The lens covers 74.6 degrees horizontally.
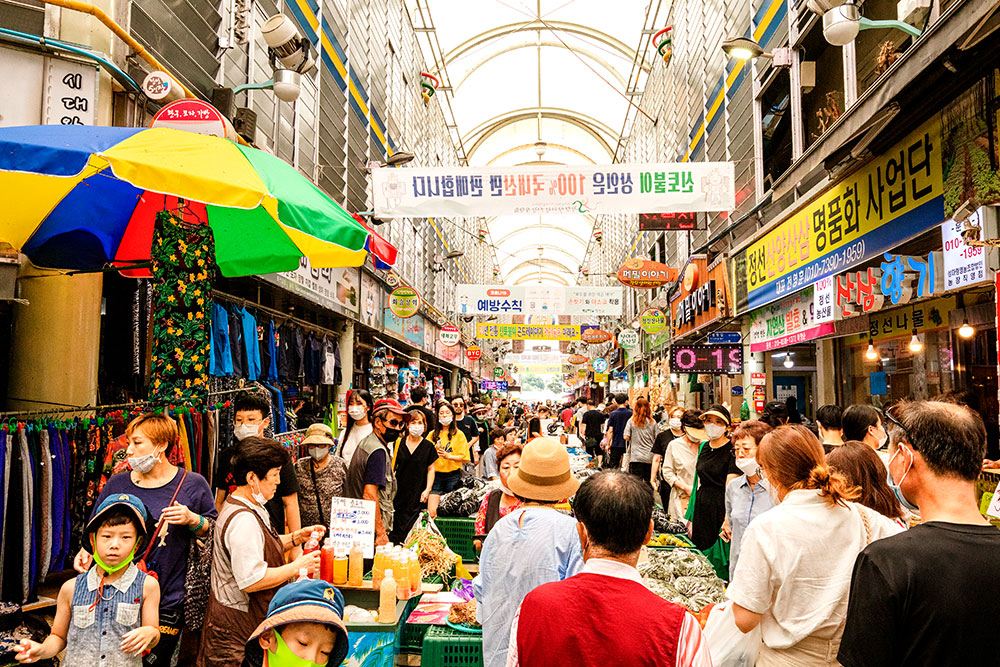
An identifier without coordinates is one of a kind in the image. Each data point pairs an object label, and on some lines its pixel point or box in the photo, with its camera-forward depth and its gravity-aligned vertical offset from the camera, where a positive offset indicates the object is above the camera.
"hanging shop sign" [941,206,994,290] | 4.98 +0.93
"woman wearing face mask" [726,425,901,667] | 2.55 -0.77
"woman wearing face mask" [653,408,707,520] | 6.71 -0.89
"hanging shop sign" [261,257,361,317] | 9.02 +1.48
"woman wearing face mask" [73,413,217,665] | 3.41 -0.68
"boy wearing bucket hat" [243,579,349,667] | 2.27 -0.89
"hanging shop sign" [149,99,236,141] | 5.25 +2.10
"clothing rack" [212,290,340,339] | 7.46 +0.92
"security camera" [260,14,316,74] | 7.26 +3.86
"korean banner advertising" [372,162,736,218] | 8.41 +2.45
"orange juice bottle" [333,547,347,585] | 4.22 -1.23
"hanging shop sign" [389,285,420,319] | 14.96 +1.76
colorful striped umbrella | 3.28 +1.13
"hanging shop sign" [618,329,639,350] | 22.64 +1.37
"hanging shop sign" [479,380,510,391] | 36.22 -0.39
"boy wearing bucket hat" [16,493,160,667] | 2.87 -0.99
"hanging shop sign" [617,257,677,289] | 15.77 +2.53
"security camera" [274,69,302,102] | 7.05 +3.19
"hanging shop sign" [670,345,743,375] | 12.68 +0.35
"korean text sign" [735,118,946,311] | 6.09 +1.83
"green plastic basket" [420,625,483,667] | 3.83 -1.59
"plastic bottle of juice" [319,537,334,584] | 4.25 -1.19
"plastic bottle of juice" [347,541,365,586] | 4.21 -1.21
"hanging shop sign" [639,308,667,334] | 19.41 +1.66
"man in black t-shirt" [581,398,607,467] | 14.88 -1.18
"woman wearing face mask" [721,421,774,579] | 4.61 -0.82
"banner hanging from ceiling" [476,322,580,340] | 26.00 +1.90
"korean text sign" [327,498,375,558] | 4.28 -0.96
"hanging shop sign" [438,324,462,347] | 22.01 +1.43
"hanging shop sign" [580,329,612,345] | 25.31 +1.63
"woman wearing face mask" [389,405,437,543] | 6.78 -1.01
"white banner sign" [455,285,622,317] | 20.36 +2.43
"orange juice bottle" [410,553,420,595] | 4.34 -1.30
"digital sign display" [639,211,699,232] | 13.65 +3.27
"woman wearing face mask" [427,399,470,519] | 7.84 -0.88
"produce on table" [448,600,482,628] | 3.97 -1.44
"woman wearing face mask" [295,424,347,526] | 5.42 -0.82
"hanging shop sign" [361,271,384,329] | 13.62 +1.69
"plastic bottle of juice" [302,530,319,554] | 3.80 -0.95
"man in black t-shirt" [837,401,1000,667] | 1.87 -0.57
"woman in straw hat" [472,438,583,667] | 3.03 -0.79
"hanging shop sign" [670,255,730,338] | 13.77 +1.91
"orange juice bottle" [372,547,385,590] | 4.23 -1.24
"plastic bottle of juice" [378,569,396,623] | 3.87 -1.32
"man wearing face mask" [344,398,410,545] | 5.77 -0.87
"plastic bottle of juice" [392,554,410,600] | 4.18 -1.27
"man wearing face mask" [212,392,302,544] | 4.57 -0.66
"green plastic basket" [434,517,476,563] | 6.08 -1.43
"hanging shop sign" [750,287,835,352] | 9.41 +0.85
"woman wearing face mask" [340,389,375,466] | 6.34 -0.44
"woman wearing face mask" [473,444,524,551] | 4.40 -0.88
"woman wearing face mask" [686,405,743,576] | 5.73 -0.97
